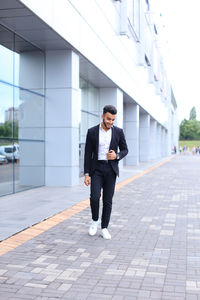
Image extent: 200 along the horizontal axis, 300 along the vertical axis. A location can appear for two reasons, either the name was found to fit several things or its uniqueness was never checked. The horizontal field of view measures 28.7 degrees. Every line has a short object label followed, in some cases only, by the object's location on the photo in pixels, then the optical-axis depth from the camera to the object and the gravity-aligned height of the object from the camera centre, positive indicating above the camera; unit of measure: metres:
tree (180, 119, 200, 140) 146.75 +5.35
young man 5.11 -0.20
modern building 9.08 +1.92
